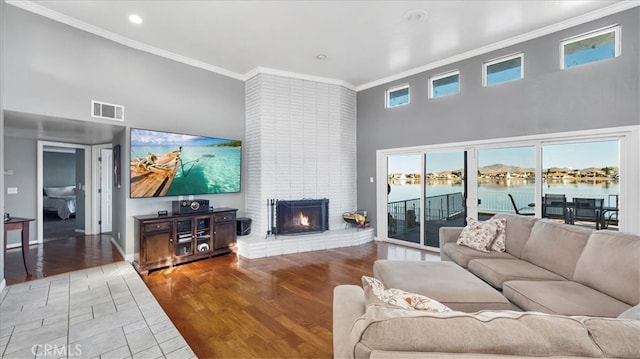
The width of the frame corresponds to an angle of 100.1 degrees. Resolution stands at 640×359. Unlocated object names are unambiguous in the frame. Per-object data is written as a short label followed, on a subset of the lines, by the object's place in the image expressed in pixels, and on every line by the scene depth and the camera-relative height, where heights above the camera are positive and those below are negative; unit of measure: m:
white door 5.98 -0.18
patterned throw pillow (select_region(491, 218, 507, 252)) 3.12 -0.70
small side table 3.41 -0.67
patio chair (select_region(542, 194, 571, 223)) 3.78 -0.41
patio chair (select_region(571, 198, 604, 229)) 3.56 -0.43
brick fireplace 4.96 +0.60
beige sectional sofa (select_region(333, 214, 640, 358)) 0.77 -0.58
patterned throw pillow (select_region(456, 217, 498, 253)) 3.16 -0.69
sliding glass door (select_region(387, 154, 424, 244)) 5.29 -0.37
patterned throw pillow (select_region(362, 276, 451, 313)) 1.07 -0.50
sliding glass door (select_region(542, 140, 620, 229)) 3.43 -0.06
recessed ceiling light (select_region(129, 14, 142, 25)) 3.33 +2.02
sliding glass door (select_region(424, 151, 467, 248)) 4.72 -0.26
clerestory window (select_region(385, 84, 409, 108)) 5.36 +1.70
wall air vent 3.65 +0.96
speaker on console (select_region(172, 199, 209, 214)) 4.14 -0.43
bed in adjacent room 7.39 -0.70
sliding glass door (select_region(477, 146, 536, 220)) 4.02 -0.03
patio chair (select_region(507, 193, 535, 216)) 4.04 -0.47
